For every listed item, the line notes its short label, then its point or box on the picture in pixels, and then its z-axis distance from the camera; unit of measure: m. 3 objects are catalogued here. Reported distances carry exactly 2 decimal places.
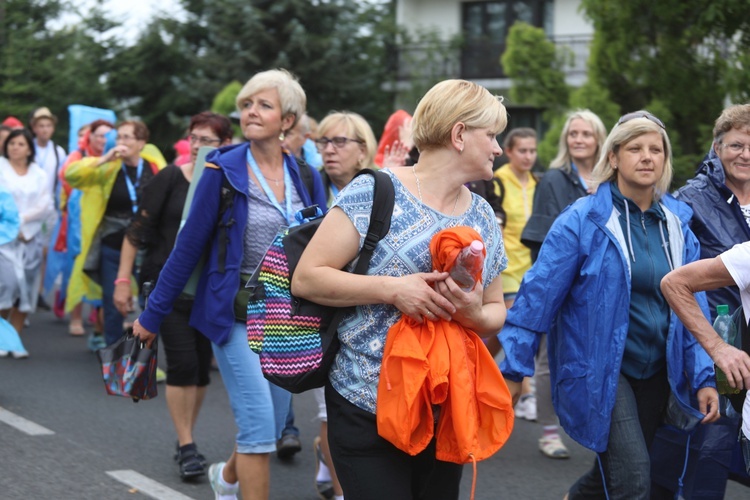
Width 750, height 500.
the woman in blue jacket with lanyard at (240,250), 4.84
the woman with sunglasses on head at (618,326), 4.26
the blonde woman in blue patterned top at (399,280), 3.33
